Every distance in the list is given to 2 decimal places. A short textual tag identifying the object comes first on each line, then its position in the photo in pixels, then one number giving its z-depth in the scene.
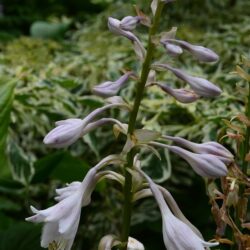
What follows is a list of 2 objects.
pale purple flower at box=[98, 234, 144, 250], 0.18
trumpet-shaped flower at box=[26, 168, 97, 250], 0.17
